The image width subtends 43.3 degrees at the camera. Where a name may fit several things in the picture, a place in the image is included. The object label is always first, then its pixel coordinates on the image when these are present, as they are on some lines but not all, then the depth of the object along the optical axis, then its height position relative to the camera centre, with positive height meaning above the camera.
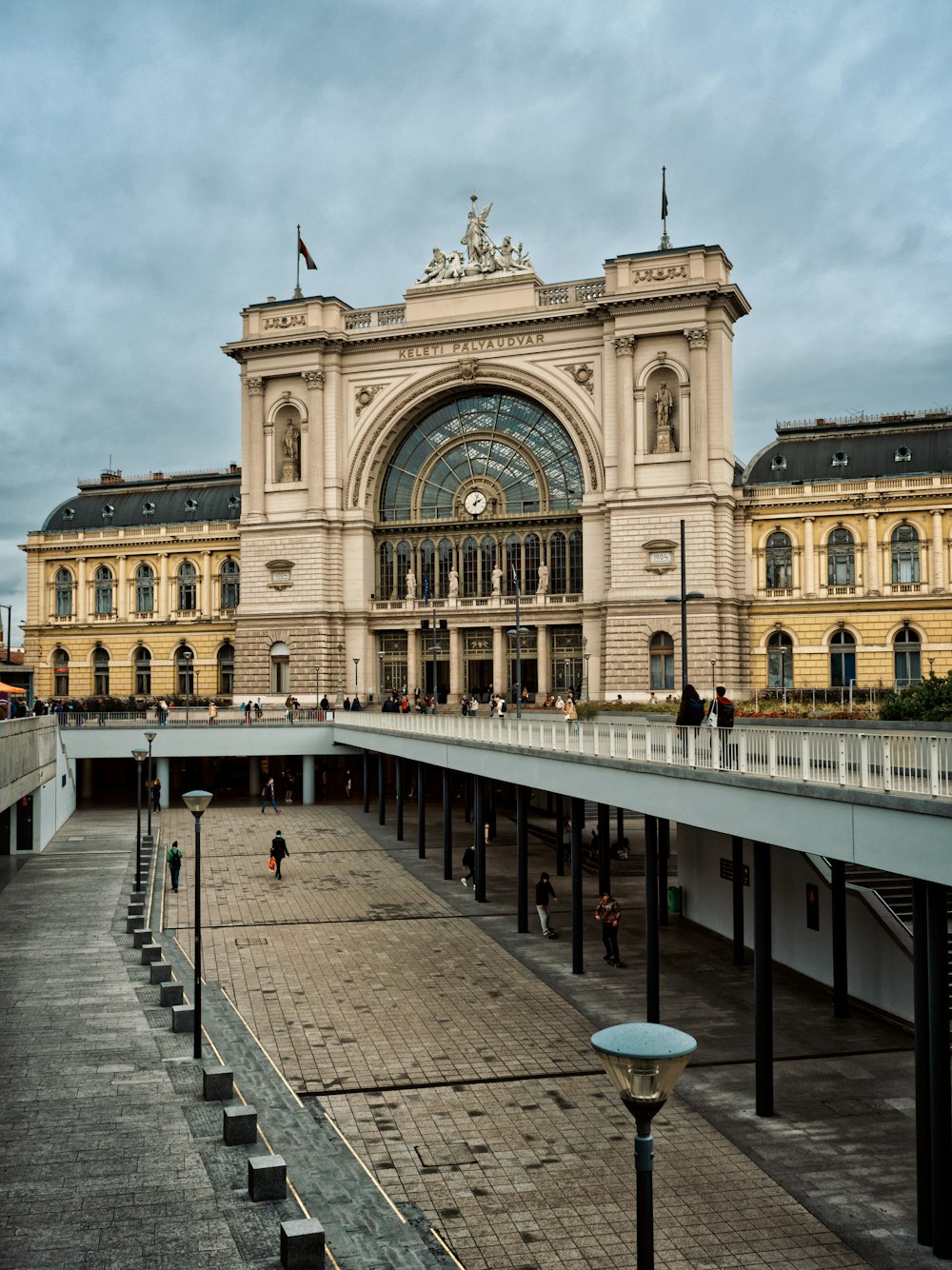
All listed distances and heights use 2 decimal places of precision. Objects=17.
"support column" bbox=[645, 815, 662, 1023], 21.45 -4.48
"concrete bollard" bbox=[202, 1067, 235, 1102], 17.95 -5.96
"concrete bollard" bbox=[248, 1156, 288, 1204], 14.34 -5.90
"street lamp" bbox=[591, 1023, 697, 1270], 8.55 -2.74
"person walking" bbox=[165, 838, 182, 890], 36.41 -5.32
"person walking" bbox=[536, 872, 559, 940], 30.72 -5.49
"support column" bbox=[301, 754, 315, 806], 63.88 -5.05
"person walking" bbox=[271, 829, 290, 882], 38.94 -5.28
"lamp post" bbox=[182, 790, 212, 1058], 21.38 -2.07
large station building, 68.69 +11.18
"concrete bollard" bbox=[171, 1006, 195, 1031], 21.25 -5.89
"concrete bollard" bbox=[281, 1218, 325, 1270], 12.47 -5.84
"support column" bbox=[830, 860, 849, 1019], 23.31 -4.99
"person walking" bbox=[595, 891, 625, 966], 27.67 -5.57
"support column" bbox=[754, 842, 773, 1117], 18.09 -4.51
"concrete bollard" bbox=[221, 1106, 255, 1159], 16.12 -5.93
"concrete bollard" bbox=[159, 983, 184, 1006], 22.48 -5.77
